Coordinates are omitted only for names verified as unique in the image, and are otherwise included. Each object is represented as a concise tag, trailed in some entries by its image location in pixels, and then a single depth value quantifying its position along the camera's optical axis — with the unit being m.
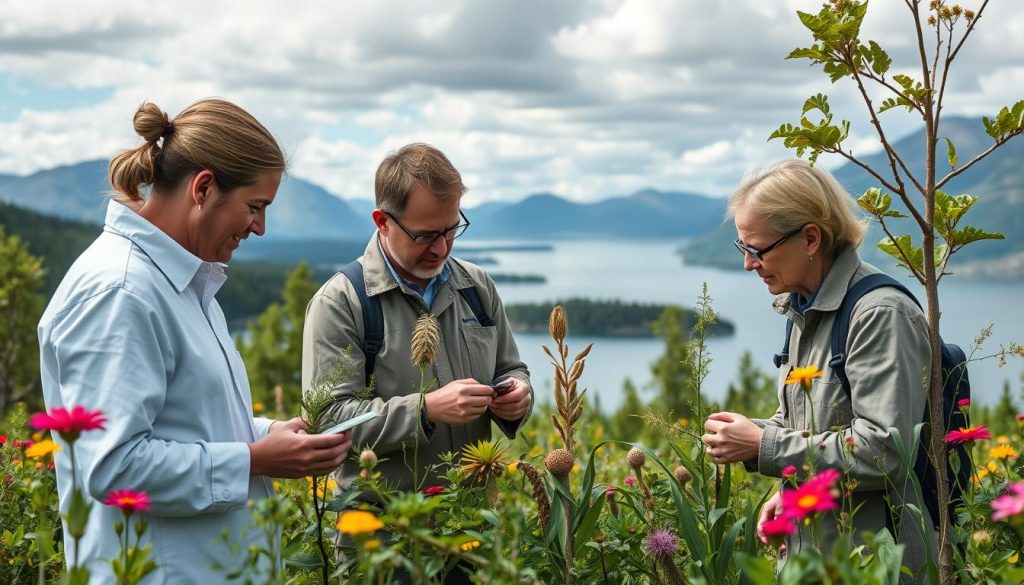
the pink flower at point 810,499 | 1.62
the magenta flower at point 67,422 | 1.83
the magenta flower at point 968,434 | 2.86
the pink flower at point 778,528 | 1.62
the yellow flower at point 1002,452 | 3.10
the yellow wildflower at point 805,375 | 2.16
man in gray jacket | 3.38
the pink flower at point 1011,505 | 1.58
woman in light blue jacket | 2.21
